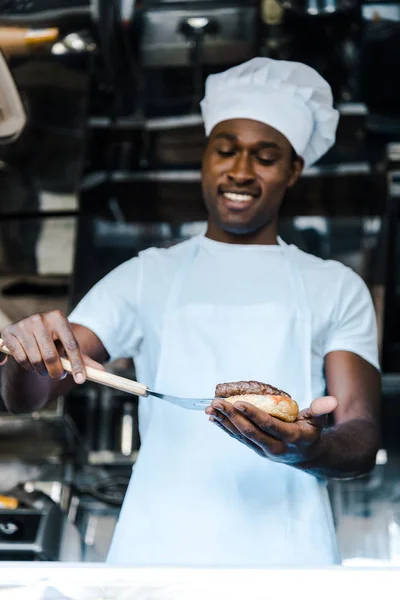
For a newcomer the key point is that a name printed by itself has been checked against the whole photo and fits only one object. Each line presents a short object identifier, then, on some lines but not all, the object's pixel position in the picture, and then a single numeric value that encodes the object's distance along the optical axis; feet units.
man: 5.04
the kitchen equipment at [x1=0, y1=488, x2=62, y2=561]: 7.13
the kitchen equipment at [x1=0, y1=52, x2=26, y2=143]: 6.75
